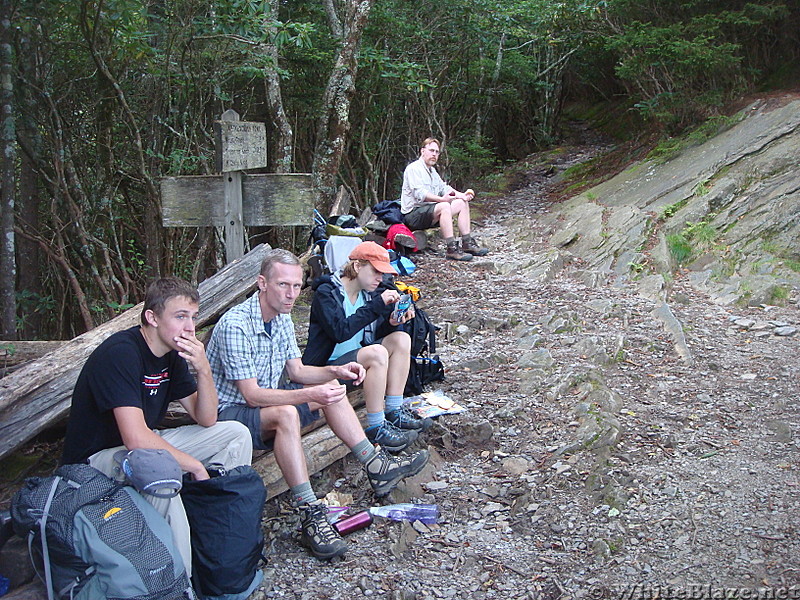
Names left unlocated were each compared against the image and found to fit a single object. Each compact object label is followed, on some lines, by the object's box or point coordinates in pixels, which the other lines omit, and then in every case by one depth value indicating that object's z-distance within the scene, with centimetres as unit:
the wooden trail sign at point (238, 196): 463
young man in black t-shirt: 303
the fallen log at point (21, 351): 443
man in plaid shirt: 369
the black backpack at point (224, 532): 308
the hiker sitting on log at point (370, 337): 441
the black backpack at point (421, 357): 512
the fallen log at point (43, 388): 361
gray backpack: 263
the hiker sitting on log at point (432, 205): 910
